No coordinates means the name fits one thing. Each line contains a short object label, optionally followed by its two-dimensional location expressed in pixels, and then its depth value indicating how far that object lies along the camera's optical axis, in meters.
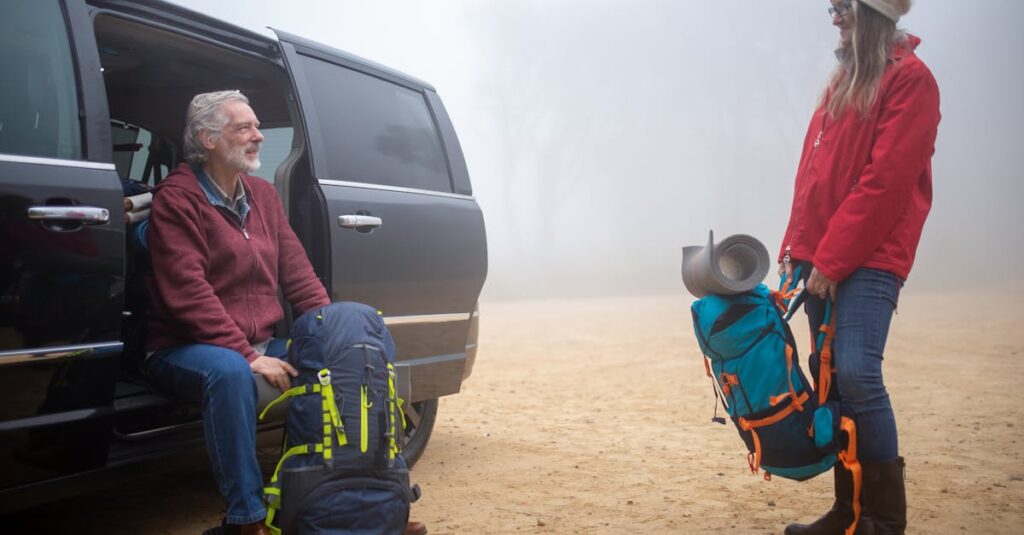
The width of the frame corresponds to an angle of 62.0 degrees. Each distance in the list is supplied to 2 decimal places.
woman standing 2.84
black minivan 2.51
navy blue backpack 2.67
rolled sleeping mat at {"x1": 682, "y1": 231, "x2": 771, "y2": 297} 2.96
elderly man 2.74
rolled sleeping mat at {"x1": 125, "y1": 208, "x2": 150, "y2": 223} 3.10
